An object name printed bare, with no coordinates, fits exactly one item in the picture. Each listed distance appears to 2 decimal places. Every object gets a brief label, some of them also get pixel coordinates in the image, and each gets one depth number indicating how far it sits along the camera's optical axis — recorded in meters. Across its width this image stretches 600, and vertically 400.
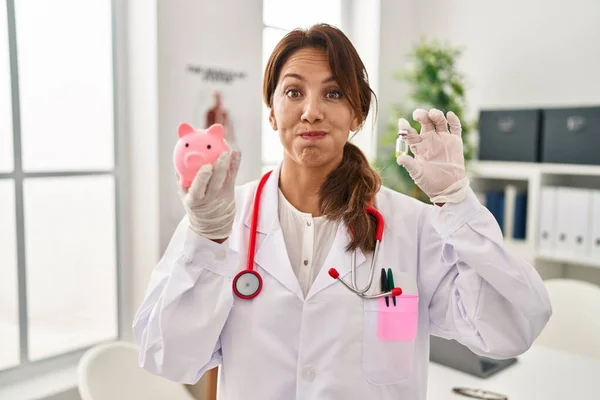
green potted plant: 2.99
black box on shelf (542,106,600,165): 2.61
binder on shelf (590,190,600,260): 2.57
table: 1.68
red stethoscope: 1.12
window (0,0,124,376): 1.89
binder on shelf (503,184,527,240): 2.95
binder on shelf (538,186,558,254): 2.76
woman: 1.05
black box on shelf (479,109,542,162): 2.84
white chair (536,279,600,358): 2.20
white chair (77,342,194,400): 1.59
